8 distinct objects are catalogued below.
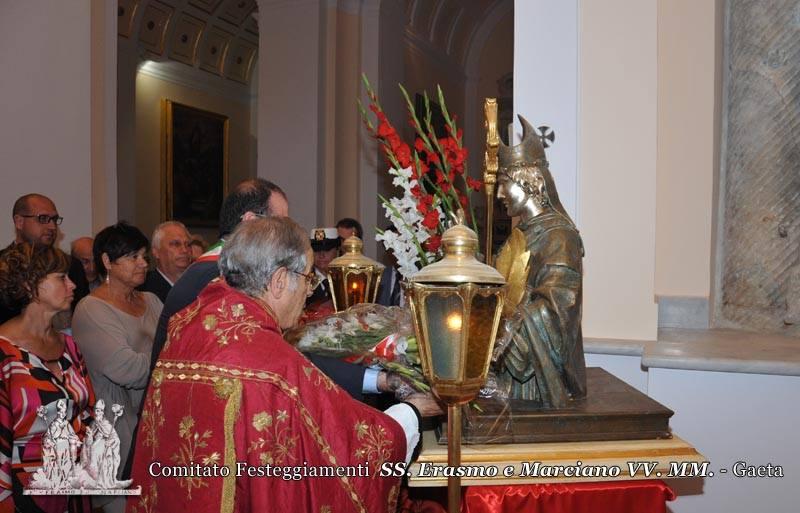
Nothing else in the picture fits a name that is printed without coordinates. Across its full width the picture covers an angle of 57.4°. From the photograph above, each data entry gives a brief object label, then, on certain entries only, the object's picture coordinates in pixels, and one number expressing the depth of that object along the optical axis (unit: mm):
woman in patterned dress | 2988
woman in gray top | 3770
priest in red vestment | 1946
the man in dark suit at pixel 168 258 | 5129
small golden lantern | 3344
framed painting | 12422
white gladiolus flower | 3088
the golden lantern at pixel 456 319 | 1781
